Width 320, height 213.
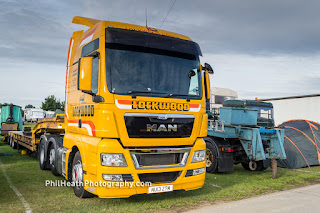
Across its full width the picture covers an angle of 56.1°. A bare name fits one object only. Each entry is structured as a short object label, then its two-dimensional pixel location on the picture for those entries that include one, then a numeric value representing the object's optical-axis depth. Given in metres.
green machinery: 18.83
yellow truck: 5.10
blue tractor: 8.97
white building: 20.08
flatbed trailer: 8.30
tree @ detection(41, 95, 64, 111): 70.74
